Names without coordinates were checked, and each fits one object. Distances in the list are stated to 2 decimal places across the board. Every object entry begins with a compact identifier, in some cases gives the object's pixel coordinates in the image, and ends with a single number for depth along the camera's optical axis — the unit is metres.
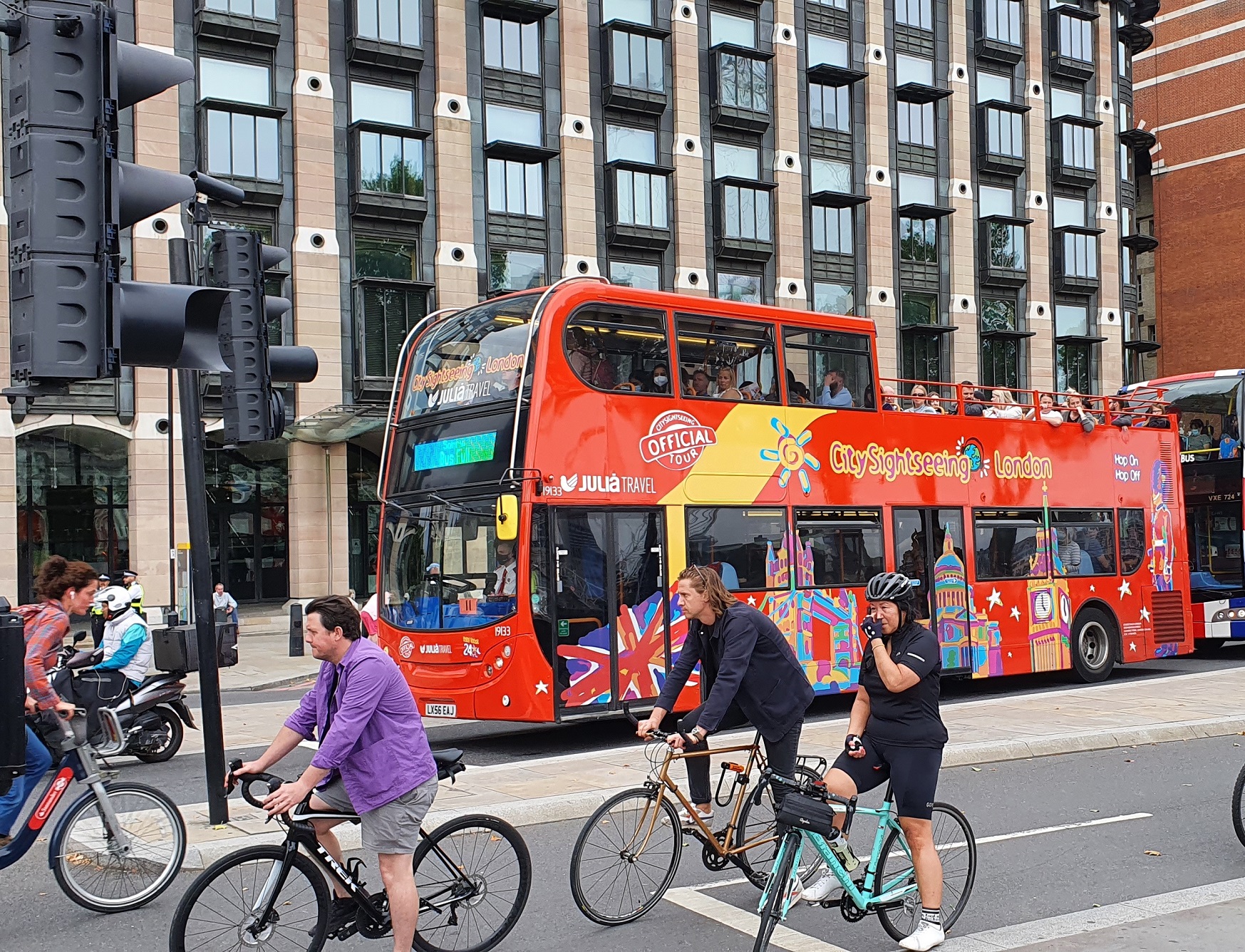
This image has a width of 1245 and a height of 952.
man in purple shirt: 5.44
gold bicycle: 6.50
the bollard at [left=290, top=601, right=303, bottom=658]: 25.77
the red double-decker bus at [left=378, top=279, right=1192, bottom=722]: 12.40
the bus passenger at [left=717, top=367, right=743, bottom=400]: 13.85
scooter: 12.04
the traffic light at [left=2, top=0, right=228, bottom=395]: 4.93
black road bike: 5.21
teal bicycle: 5.56
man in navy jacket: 6.95
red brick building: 59.50
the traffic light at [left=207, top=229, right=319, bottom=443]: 8.59
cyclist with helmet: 6.02
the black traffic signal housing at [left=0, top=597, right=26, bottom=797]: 6.23
